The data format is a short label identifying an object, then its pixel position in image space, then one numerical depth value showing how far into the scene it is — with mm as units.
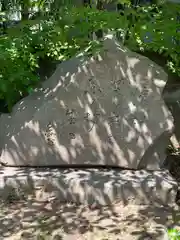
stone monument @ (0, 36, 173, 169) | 4672
